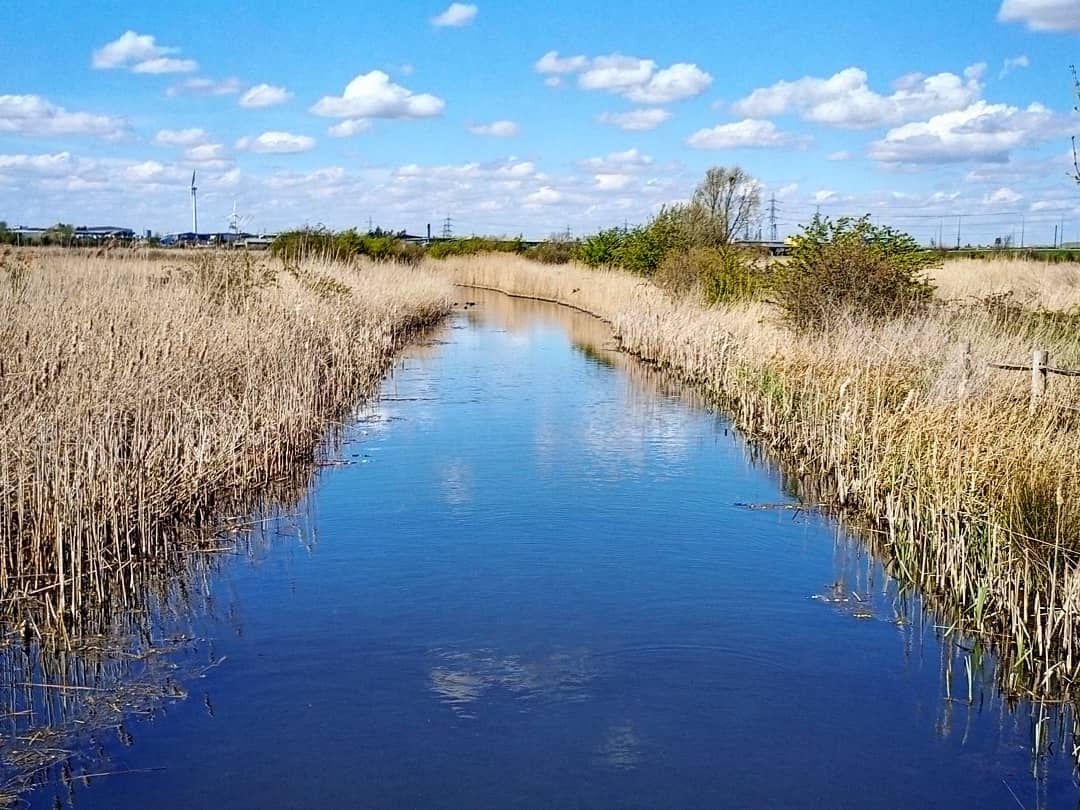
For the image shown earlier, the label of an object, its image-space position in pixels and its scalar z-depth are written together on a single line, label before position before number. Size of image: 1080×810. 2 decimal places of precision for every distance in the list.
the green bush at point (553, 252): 42.94
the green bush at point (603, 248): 33.00
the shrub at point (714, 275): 18.44
